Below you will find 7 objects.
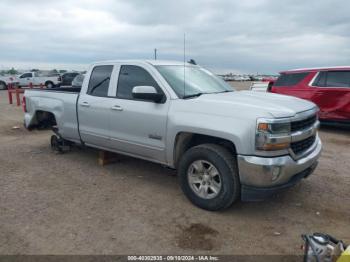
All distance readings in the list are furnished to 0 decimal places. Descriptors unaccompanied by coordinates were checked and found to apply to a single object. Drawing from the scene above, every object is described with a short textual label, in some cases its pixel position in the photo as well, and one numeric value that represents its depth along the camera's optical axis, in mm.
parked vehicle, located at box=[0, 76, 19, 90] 32788
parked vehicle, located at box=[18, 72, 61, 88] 30656
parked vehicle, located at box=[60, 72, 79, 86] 28188
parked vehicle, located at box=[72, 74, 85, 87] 16255
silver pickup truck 3668
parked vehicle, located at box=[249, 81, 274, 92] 11845
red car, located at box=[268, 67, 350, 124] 8953
